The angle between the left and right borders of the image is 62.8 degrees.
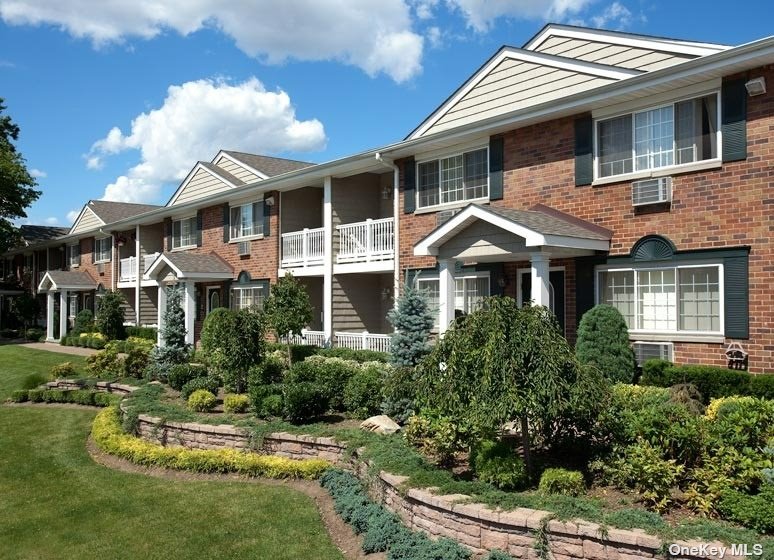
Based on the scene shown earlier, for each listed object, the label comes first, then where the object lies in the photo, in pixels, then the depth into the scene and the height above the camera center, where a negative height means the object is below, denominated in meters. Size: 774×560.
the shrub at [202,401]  12.33 -1.93
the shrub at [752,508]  5.36 -1.80
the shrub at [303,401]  10.52 -1.66
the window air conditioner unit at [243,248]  22.12 +1.90
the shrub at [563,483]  6.57 -1.89
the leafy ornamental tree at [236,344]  13.15 -0.86
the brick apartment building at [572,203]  10.37 +2.13
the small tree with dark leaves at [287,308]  16.20 -0.15
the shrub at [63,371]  17.88 -1.93
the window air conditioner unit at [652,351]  11.16 -0.88
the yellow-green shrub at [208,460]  9.34 -2.50
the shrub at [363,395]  10.83 -1.60
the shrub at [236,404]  11.99 -1.92
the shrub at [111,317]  27.80 -0.65
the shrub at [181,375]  14.52 -1.66
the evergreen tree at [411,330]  11.75 -0.52
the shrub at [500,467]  6.84 -1.82
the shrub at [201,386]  13.40 -1.77
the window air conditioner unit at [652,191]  11.22 +1.97
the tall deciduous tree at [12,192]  34.09 +6.24
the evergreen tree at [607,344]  10.89 -0.74
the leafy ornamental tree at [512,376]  6.56 -0.79
